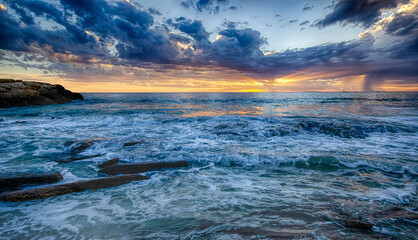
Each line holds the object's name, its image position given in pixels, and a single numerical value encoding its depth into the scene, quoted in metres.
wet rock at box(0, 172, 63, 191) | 3.90
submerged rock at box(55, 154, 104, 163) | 5.92
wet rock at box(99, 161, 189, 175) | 4.98
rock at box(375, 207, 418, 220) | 2.88
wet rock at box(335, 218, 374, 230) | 2.64
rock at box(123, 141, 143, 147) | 7.75
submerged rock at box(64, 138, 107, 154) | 7.14
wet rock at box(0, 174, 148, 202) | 3.50
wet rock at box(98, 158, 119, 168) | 5.44
